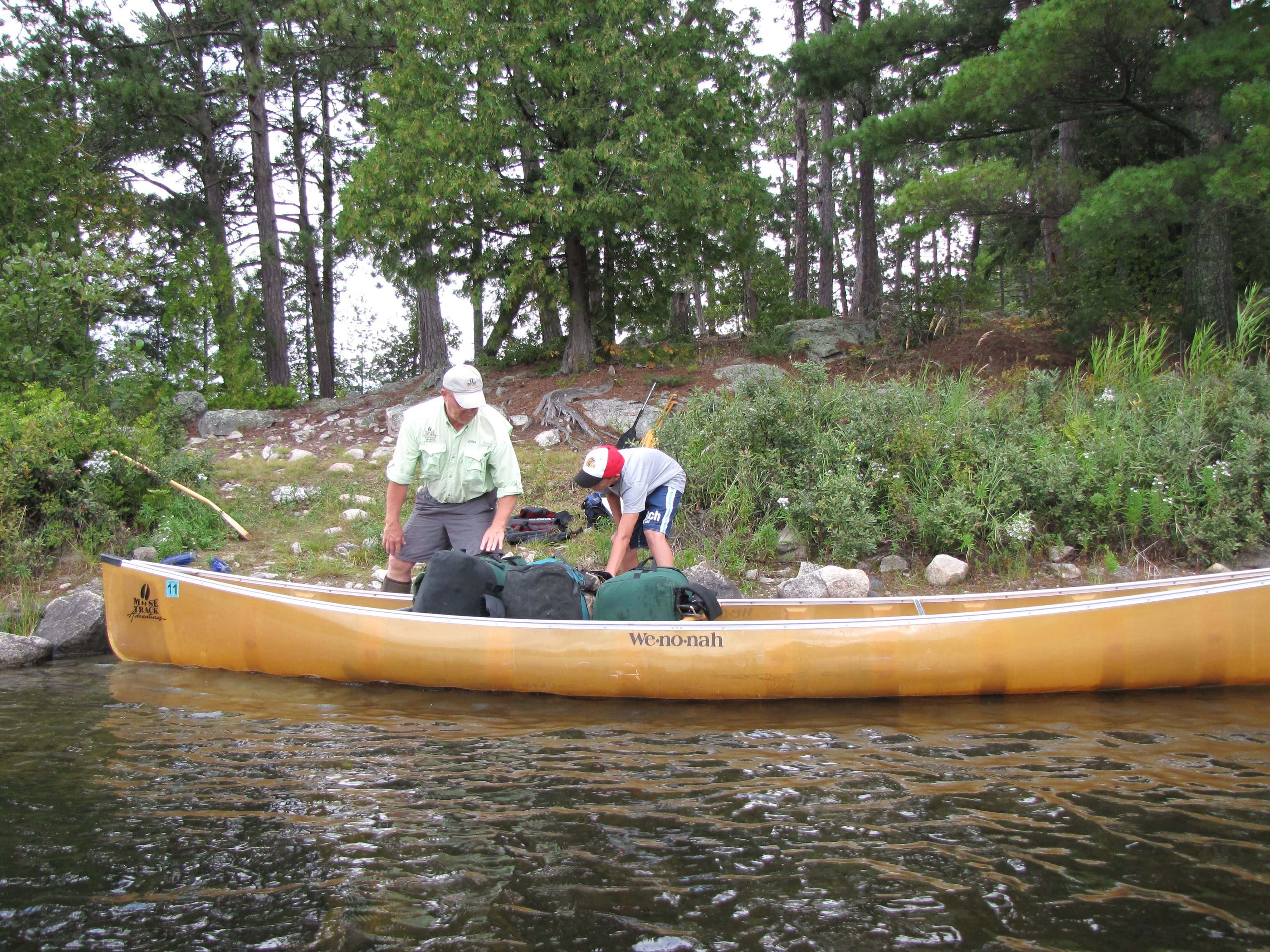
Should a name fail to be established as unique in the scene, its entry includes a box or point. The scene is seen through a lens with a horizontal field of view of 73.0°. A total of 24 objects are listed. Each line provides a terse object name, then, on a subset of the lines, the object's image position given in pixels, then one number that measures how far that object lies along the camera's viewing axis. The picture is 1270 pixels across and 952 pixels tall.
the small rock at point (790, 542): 6.65
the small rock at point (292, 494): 8.25
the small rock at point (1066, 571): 6.07
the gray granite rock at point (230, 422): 11.40
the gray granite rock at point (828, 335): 12.10
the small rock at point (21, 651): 5.54
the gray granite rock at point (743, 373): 8.88
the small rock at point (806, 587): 5.86
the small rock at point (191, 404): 11.59
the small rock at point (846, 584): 5.85
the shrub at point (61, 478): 6.79
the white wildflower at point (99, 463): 7.16
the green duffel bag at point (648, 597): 4.54
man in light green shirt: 4.85
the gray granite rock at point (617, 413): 9.76
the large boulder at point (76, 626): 5.92
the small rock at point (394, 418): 11.01
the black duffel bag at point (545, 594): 4.65
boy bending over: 4.95
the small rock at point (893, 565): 6.37
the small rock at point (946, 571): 6.05
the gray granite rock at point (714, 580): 6.13
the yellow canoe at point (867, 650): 4.23
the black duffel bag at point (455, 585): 4.66
